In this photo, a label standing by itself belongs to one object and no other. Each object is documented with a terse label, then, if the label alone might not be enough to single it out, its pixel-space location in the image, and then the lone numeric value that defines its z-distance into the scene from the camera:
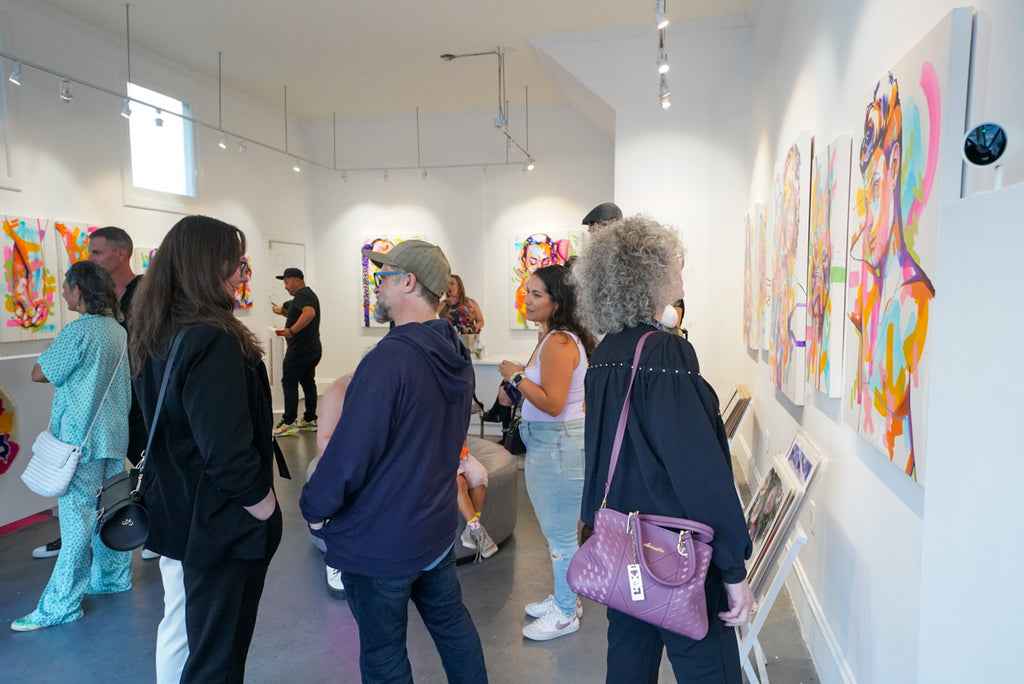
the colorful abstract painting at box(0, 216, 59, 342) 4.79
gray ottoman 3.94
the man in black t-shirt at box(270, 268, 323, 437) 7.54
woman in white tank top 2.67
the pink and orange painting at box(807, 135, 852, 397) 2.28
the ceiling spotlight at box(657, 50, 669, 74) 3.50
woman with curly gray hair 1.47
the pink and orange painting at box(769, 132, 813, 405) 2.90
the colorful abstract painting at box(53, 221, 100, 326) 5.24
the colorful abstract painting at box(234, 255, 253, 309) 7.58
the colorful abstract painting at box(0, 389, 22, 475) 4.23
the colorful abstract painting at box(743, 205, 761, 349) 4.36
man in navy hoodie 1.72
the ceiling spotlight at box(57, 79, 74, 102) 4.58
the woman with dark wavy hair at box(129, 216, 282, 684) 1.80
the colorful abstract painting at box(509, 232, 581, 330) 8.48
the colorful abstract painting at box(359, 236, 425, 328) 9.06
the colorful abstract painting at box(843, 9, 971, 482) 1.40
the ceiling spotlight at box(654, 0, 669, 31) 3.02
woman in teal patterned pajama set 3.08
